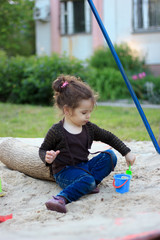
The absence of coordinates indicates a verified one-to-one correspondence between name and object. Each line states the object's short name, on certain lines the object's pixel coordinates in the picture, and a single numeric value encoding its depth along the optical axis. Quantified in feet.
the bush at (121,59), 31.78
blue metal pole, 8.90
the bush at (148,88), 26.35
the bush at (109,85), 28.02
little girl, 7.53
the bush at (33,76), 25.57
